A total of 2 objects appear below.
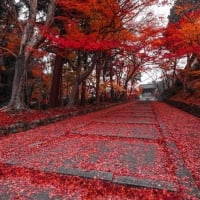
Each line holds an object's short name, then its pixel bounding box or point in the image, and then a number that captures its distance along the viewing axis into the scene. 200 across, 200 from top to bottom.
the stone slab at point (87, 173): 3.99
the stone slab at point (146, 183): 3.62
